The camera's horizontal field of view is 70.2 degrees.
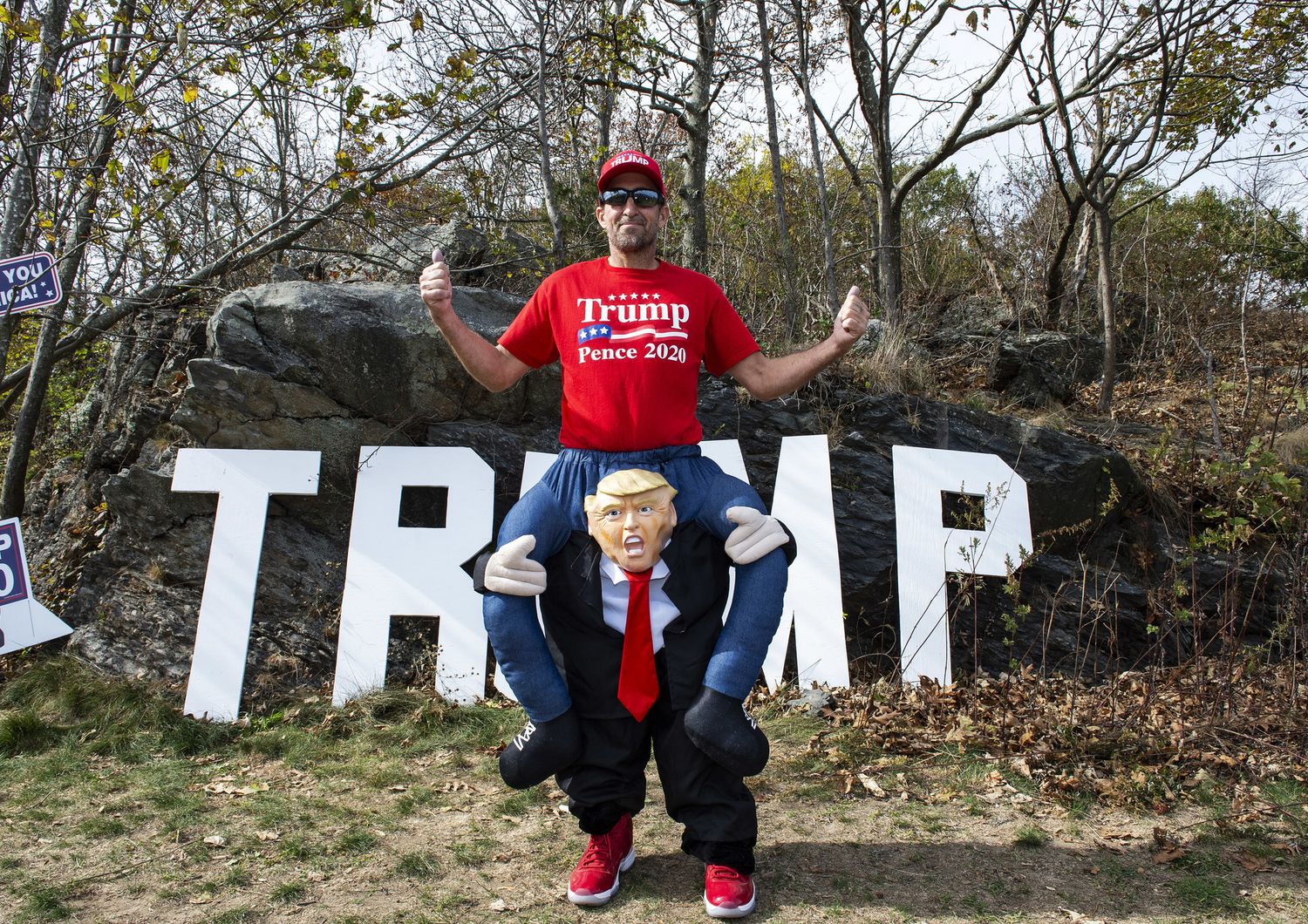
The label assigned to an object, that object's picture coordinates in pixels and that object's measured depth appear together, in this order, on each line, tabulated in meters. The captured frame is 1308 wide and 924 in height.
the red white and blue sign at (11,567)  4.70
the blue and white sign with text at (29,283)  4.79
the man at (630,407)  2.81
